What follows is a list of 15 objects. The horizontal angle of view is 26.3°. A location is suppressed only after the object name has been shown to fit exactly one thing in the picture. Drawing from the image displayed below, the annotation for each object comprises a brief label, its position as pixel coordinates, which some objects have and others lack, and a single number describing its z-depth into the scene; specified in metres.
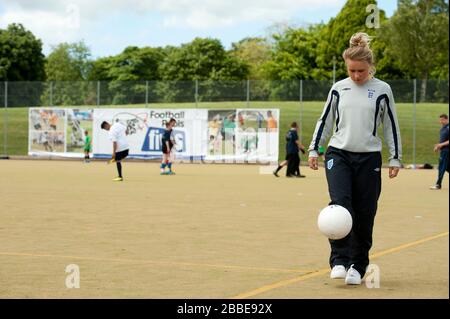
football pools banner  43.75
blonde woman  8.02
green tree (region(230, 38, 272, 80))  112.65
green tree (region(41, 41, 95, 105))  112.19
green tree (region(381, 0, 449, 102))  63.22
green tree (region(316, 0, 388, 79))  67.69
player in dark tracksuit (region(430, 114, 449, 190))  24.30
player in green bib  45.44
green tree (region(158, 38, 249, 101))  96.25
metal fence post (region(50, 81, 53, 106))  50.94
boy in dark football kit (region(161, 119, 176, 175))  30.64
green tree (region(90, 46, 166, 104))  105.00
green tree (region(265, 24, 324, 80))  84.31
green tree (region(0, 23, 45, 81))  78.05
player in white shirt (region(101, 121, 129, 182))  26.23
